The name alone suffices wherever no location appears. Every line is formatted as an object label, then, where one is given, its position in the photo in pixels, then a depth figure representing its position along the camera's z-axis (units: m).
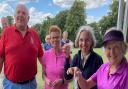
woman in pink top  1.50
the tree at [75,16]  20.99
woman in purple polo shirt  0.96
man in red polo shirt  1.51
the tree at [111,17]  20.59
